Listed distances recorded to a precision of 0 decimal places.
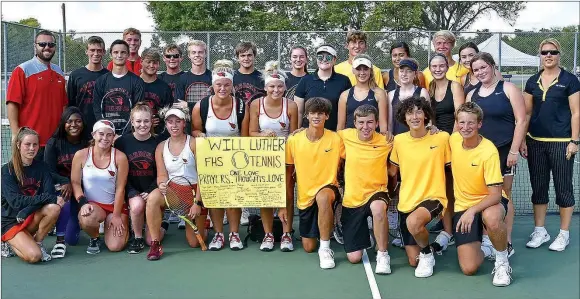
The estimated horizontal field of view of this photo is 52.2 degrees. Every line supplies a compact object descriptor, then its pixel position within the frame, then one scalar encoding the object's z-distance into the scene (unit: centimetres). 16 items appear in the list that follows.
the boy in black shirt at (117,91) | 598
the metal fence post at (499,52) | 1399
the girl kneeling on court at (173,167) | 557
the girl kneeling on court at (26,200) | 530
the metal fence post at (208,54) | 1459
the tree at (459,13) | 3186
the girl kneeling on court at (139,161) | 566
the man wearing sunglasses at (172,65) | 654
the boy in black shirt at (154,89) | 613
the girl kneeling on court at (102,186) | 561
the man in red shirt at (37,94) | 607
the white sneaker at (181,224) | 655
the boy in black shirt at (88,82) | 625
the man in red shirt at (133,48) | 688
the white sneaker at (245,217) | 673
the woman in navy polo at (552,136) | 555
